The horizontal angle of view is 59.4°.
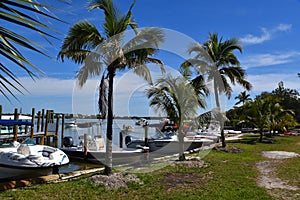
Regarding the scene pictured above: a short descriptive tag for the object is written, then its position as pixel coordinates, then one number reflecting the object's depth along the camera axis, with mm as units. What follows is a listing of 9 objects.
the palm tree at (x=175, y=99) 12477
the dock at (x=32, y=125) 18019
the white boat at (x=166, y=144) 19359
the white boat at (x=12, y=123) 17512
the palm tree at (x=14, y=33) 1625
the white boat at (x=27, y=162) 9686
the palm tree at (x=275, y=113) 24297
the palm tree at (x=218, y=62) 17016
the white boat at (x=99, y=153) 14477
